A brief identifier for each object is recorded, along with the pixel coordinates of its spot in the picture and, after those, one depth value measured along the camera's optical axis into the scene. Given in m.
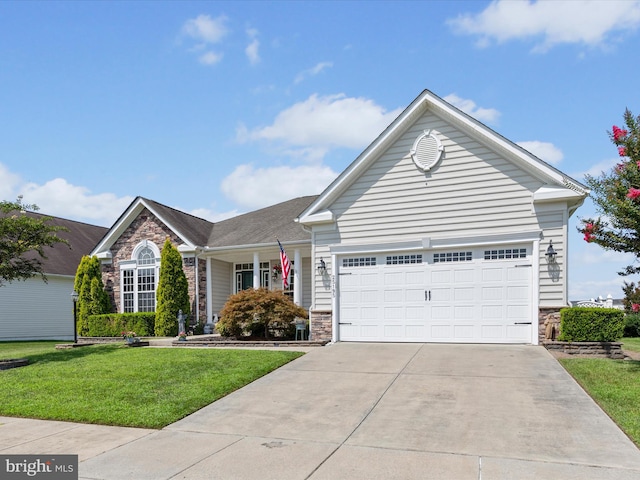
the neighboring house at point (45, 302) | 23.64
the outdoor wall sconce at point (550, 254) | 12.12
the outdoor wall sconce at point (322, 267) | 14.70
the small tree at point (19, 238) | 13.27
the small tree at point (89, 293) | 21.17
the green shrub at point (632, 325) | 20.89
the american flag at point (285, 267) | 17.52
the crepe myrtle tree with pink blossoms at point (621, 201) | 9.02
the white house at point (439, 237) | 12.45
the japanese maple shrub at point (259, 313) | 15.66
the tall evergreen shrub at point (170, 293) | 19.62
